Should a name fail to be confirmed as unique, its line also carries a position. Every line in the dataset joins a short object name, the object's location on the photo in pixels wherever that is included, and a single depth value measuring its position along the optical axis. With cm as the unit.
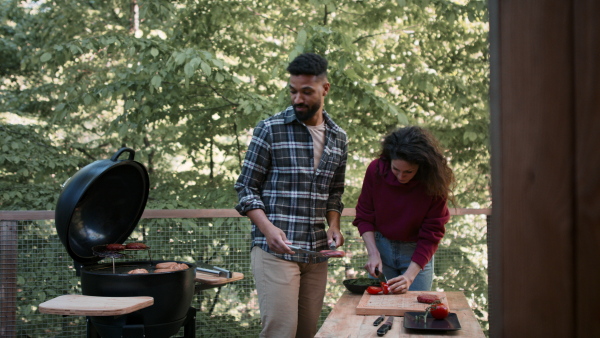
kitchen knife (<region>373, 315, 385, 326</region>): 234
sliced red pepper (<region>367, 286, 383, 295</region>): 277
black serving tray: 223
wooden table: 221
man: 276
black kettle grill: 282
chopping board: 250
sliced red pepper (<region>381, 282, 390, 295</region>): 277
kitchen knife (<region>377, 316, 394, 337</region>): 217
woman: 286
